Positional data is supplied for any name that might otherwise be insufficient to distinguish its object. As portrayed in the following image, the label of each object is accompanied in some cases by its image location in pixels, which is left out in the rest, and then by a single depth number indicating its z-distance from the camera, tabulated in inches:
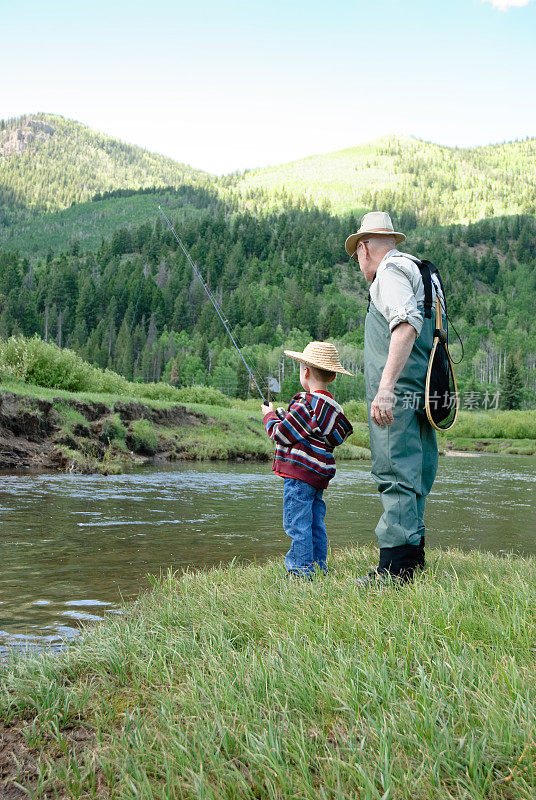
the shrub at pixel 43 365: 808.9
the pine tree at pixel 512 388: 3580.2
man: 152.7
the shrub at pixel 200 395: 1362.2
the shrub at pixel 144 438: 813.0
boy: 188.7
